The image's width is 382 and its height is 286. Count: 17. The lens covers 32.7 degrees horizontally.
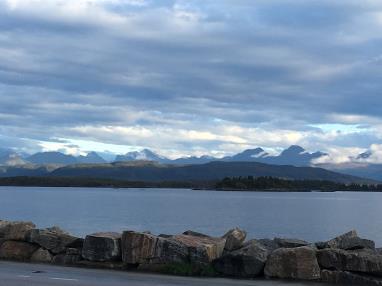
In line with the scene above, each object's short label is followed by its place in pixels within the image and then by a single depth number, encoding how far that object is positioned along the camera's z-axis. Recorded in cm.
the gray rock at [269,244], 2147
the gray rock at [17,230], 2214
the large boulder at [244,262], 1872
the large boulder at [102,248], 2022
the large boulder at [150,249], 1975
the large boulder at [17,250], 2184
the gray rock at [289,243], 2226
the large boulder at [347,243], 2019
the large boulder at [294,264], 1812
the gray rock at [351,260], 1769
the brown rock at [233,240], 2119
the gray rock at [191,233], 2359
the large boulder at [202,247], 1953
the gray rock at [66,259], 2085
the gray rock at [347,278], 1742
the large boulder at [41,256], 2127
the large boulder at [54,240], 2150
